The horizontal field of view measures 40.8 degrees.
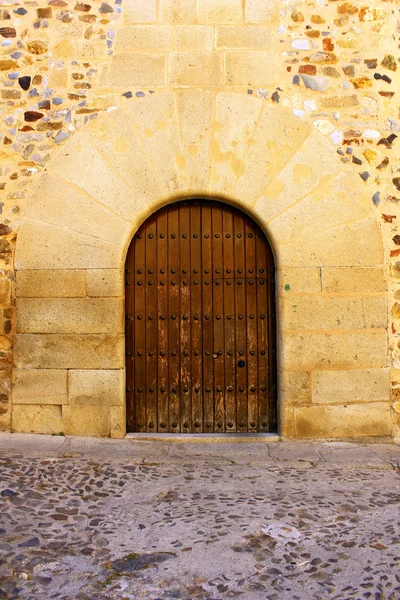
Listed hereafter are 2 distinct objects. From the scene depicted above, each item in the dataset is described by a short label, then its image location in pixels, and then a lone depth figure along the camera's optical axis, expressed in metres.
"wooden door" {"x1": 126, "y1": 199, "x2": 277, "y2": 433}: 4.05
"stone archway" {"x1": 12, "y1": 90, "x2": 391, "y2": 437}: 3.89
